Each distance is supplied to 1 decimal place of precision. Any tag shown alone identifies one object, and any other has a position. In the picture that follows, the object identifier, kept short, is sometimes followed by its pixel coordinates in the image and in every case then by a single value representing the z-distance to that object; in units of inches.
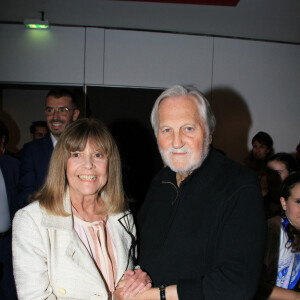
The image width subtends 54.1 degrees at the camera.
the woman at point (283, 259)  64.3
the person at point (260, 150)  162.6
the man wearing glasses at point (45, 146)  94.4
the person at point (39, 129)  181.5
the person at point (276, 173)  107.6
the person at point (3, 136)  118.8
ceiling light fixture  157.5
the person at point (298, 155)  159.2
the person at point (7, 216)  97.0
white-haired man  43.6
